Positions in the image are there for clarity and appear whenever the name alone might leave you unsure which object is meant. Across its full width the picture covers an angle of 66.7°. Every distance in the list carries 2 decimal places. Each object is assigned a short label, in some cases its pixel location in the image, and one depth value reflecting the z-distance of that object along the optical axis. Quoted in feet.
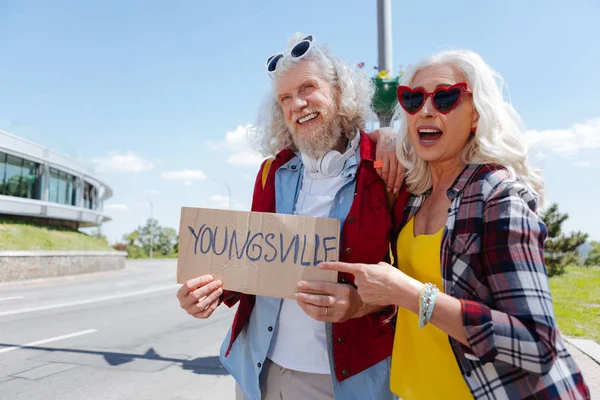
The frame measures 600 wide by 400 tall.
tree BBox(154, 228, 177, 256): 185.54
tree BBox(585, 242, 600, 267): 75.30
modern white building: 86.53
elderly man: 5.98
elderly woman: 4.03
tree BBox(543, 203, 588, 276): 57.77
